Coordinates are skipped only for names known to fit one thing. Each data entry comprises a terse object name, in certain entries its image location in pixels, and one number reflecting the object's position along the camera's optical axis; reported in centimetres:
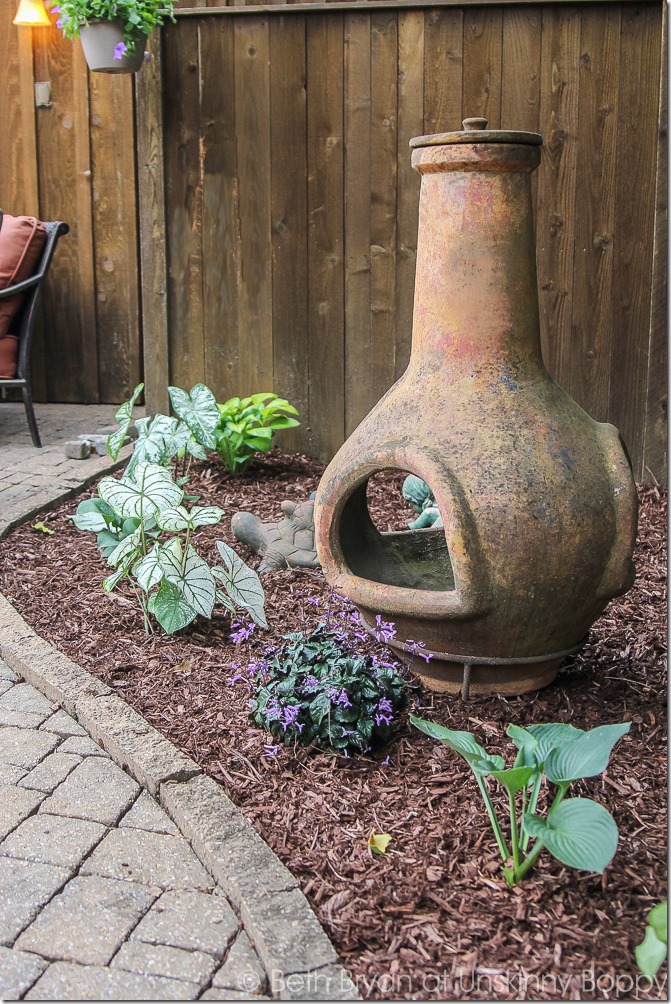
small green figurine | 415
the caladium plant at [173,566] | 310
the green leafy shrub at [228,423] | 457
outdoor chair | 553
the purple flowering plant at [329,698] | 247
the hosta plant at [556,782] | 181
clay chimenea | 248
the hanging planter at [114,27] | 466
